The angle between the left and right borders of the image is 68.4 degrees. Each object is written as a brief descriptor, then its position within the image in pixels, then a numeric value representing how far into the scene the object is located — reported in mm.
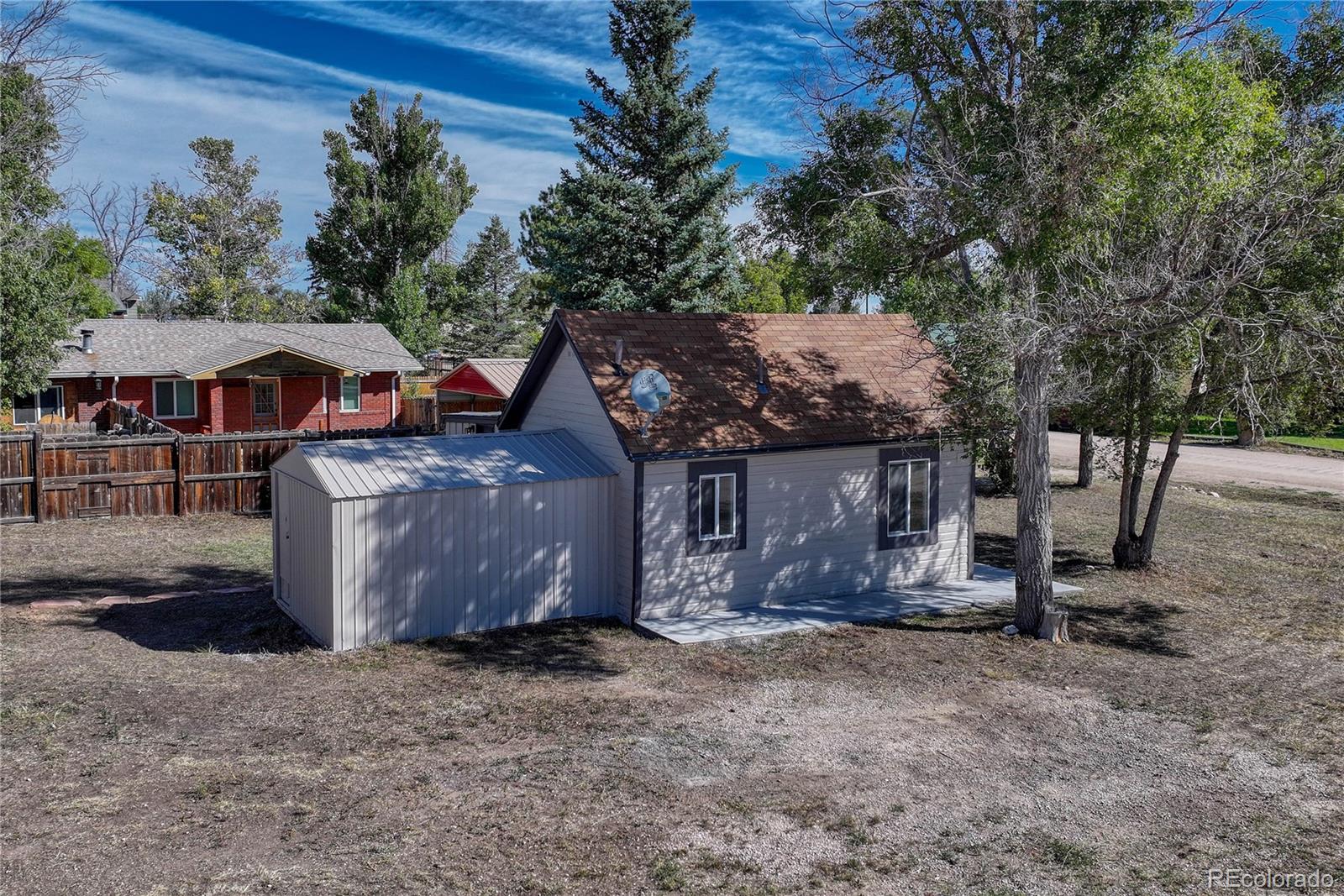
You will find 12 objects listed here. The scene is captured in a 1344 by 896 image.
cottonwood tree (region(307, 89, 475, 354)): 45062
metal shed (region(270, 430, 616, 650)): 11578
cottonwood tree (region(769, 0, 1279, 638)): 11695
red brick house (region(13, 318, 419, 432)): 30859
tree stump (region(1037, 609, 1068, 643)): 12570
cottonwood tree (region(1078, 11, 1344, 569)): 11148
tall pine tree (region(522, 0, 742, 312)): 24703
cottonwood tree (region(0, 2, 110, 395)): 21172
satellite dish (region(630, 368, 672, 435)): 12805
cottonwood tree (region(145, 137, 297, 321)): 53469
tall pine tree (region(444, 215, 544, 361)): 55531
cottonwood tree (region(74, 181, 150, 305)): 59969
